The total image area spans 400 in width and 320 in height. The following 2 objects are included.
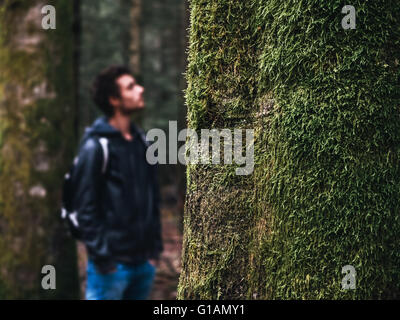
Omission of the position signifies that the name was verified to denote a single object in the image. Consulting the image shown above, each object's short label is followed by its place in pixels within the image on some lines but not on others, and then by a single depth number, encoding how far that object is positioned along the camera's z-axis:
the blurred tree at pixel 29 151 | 4.76
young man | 3.83
